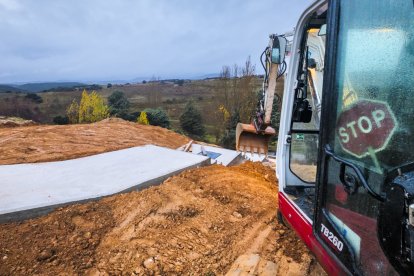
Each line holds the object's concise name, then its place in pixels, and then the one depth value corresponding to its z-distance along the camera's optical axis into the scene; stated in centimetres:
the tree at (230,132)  2083
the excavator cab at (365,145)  152
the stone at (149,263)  323
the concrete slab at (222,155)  852
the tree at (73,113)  2409
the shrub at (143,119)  2035
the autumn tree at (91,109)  2344
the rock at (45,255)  332
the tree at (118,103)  2745
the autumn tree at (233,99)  2338
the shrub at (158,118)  2316
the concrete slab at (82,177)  429
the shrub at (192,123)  2500
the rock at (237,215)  427
